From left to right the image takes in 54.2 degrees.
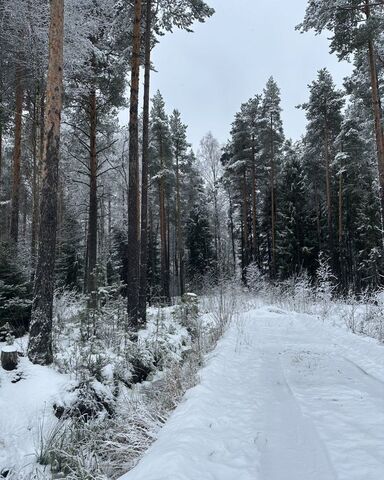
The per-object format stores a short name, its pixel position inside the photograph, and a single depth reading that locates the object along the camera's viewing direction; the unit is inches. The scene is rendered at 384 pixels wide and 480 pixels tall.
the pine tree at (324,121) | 885.8
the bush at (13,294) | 326.7
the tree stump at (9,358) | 204.2
